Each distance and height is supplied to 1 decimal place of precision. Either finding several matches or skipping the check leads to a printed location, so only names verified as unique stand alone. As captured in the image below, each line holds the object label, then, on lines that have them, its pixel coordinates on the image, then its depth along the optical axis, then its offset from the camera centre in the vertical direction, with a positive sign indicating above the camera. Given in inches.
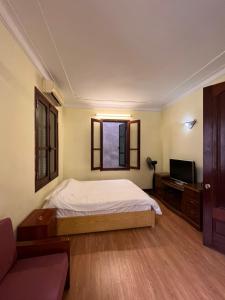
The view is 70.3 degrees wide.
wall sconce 136.1 +22.4
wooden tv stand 109.4 -42.1
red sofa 43.9 -39.3
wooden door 84.0 -9.9
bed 101.7 -40.7
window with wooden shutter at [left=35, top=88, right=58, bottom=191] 100.0 +6.0
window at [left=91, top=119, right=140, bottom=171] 187.0 +4.6
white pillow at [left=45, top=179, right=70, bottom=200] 105.0 -30.5
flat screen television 131.2 -19.2
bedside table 72.0 -36.2
